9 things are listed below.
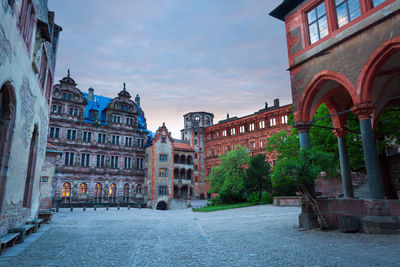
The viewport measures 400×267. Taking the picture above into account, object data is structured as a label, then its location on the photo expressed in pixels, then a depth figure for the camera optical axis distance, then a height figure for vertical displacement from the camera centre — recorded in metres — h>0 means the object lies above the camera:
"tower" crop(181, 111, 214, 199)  61.64 +11.66
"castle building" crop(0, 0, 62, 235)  8.66 +3.48
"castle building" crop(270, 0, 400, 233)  10.36 +5.37
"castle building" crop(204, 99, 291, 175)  50.50 +11.52
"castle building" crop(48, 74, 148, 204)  40.81 +7.23
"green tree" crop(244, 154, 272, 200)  34.09 +1.36
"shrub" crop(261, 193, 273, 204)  31.69 -1.30
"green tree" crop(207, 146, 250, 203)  36.00 +1.64
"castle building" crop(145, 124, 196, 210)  46.09 +2.68
